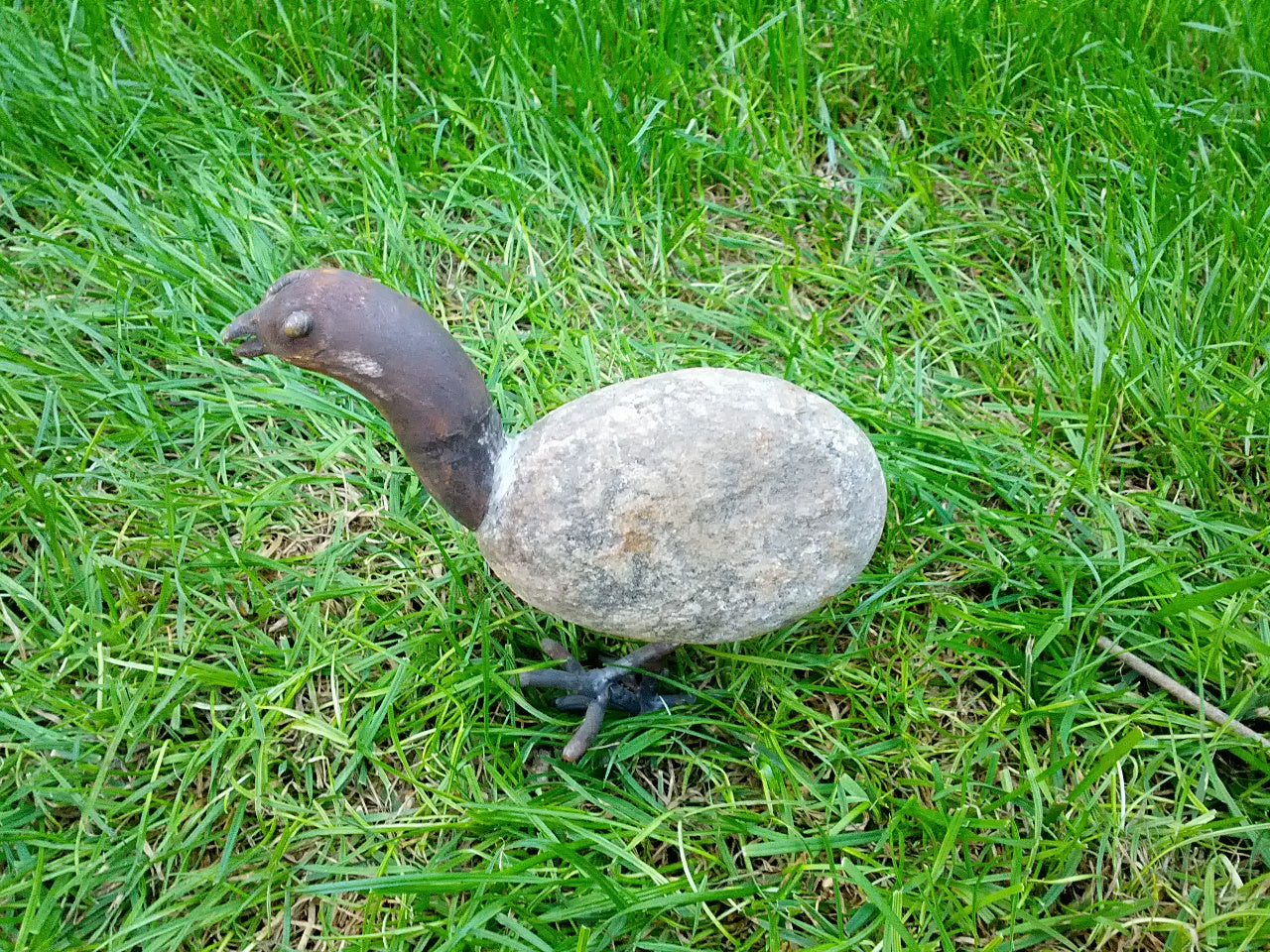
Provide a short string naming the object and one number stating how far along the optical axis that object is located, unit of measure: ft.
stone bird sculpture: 1.18
